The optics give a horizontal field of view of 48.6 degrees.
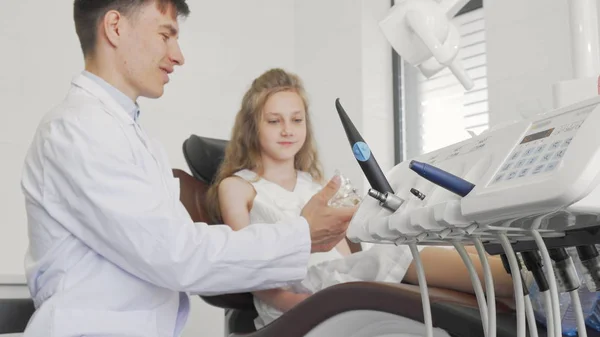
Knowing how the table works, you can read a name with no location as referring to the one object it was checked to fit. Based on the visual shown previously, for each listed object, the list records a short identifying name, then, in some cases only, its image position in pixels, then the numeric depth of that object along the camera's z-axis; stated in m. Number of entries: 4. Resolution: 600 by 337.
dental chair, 0.85
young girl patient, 1.66
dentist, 1.18
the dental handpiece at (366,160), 0.72
